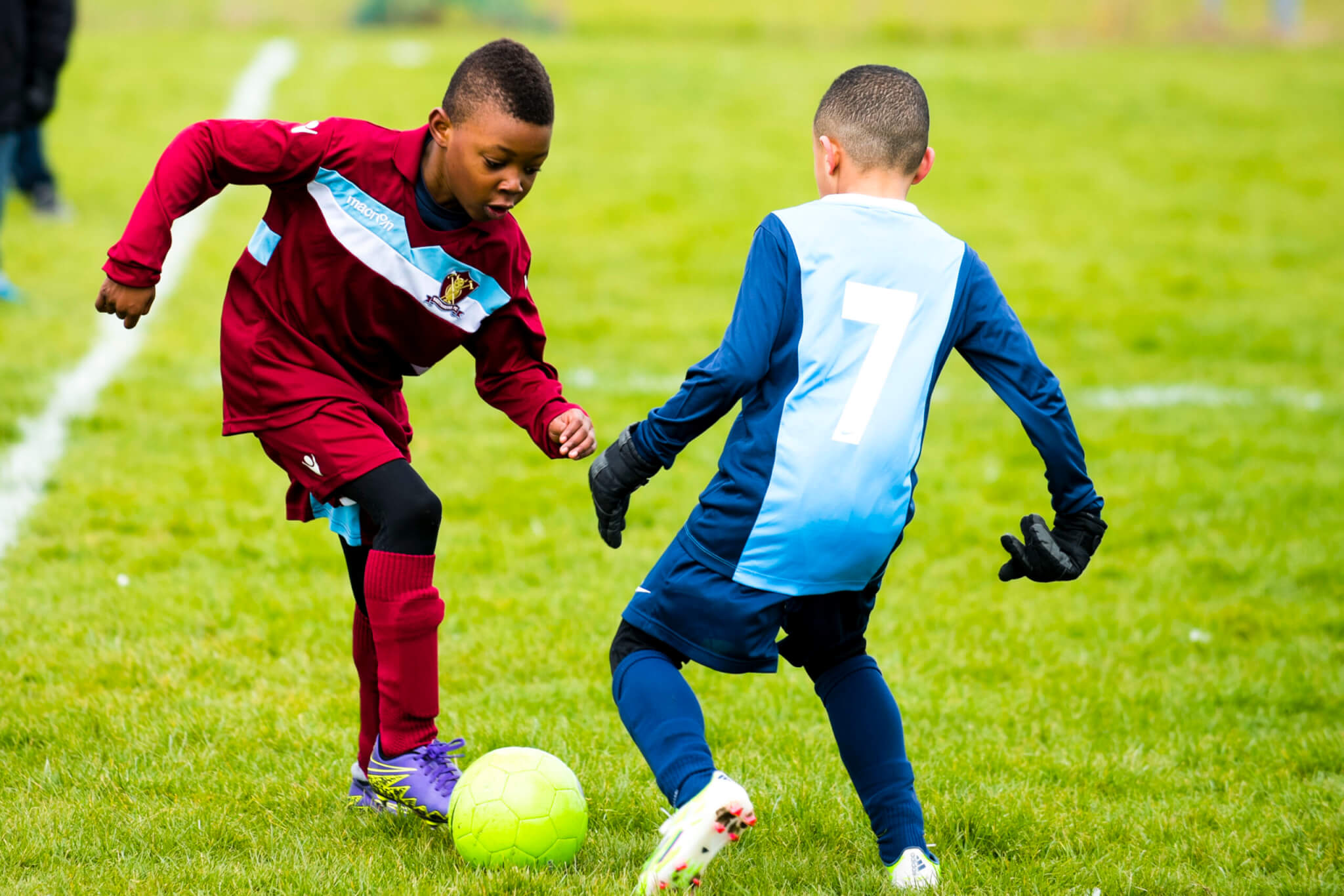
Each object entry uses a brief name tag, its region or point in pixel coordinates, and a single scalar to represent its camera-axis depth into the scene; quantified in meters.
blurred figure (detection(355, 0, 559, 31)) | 43.97
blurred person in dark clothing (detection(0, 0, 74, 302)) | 17.09
